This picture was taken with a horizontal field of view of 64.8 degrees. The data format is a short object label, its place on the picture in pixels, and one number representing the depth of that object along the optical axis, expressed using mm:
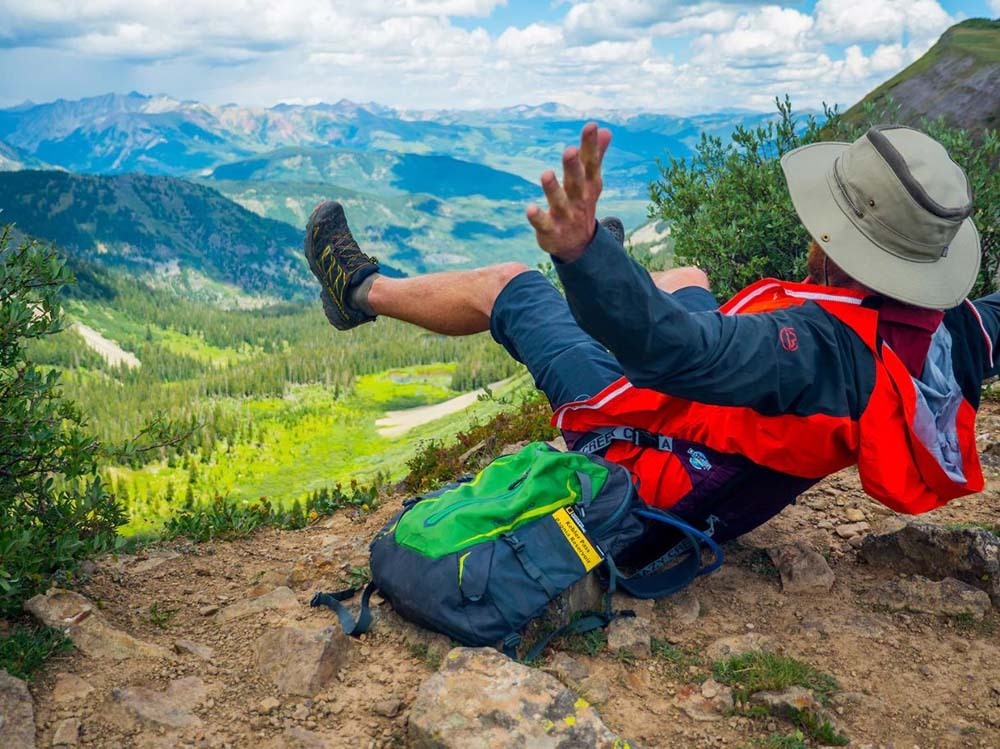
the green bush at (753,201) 11922
